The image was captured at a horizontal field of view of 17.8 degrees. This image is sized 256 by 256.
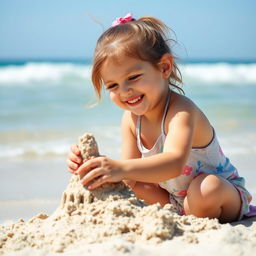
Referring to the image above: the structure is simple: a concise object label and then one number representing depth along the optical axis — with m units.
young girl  1.50
